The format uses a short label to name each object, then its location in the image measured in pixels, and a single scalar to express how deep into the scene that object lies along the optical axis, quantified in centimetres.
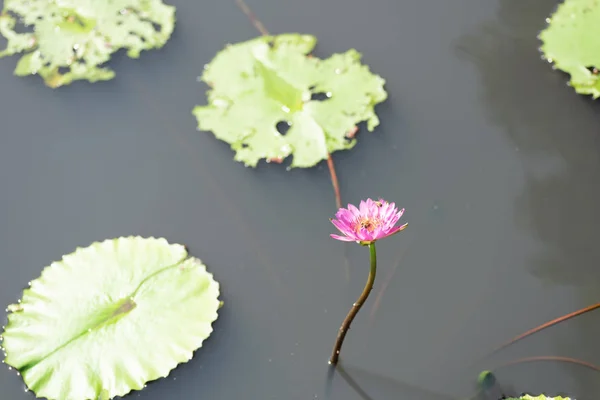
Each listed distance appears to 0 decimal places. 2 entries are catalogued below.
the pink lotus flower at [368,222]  329
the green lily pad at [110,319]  418
